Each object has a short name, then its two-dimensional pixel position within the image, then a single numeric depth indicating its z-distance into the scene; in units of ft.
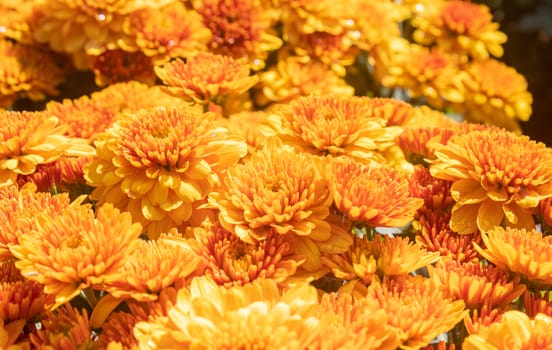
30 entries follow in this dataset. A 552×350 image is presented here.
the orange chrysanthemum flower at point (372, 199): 2.25
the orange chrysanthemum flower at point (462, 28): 3.42
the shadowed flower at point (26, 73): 3.00
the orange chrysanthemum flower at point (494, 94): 3.31
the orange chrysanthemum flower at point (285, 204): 2.23
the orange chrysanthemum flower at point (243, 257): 2.20
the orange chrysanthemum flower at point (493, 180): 2.33
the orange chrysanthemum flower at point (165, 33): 2.92
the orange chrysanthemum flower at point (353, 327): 2.06
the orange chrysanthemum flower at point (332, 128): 2.42
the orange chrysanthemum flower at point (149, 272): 2.16
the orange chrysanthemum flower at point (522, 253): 2.20
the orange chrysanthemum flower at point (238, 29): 3.01
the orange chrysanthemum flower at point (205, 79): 2.58
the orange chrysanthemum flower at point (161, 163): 2.32
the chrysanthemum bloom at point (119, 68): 3.01
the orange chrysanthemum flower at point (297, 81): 3.06
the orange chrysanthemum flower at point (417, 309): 2.12
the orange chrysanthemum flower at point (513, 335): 2.09
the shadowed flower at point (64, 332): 2.14
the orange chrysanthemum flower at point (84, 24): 2.94
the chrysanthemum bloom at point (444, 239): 2.31
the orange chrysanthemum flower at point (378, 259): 2.23
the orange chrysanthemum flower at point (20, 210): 2.23
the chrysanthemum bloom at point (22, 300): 2.18
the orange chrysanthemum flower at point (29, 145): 2.42
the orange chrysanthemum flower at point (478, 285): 2.20
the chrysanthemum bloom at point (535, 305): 2.19
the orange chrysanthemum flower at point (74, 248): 2.14
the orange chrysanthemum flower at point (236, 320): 2.04
